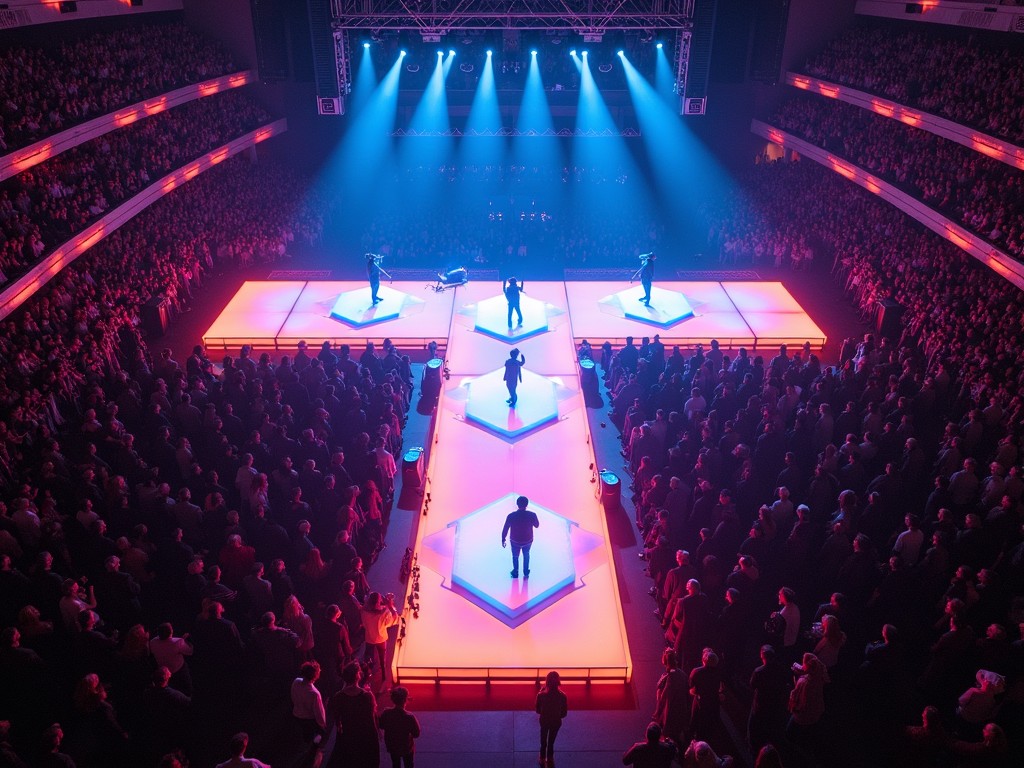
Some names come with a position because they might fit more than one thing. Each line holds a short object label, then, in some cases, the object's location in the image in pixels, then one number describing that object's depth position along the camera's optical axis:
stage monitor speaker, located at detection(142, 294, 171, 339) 15.50
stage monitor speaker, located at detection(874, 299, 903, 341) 15.38
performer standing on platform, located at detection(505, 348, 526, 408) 11.73
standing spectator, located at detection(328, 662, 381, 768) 5.64
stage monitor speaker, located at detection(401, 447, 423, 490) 10.44
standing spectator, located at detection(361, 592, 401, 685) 6.81
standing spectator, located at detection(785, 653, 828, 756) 6.00
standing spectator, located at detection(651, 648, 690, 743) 5.97
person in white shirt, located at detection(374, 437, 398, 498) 9.57
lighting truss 17.30
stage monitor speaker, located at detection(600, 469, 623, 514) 9.95
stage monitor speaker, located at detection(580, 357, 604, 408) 13.21
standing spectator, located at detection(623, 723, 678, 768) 5.23
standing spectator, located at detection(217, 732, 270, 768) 4.98
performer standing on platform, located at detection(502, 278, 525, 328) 14.84
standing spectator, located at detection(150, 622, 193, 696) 6.14
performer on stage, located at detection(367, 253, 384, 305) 15.99
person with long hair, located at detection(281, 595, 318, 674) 6.50
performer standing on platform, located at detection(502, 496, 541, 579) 8.02
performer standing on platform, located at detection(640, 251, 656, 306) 15.77
